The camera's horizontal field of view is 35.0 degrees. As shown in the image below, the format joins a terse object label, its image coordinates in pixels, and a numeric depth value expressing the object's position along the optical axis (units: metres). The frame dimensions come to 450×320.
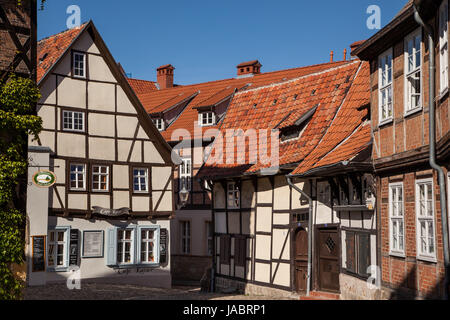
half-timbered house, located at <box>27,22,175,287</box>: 24.70
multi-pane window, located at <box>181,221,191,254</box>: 35.03
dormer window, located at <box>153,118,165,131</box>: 37.50
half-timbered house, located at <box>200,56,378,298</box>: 17.94
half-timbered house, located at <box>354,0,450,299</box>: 12.42
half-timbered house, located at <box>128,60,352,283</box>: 34.28
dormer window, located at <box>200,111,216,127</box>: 35.69
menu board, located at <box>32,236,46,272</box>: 23.09
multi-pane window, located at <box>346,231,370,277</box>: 17.19
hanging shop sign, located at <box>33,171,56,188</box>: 19.11
